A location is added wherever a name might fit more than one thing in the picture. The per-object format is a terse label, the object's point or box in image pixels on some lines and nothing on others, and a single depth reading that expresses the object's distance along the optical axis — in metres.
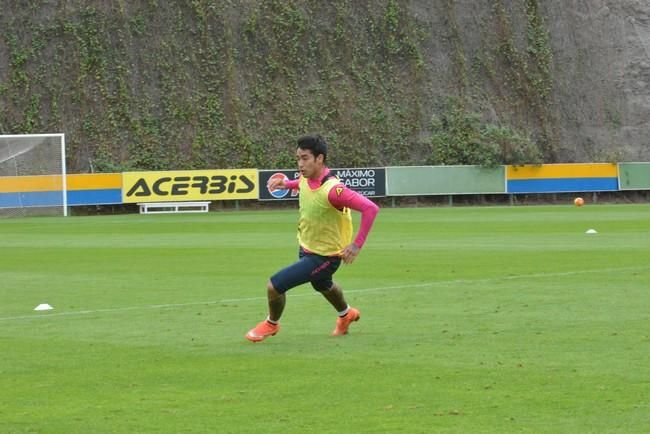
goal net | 44.31
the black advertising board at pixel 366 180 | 50.50
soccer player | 11.80
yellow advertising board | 48.00
